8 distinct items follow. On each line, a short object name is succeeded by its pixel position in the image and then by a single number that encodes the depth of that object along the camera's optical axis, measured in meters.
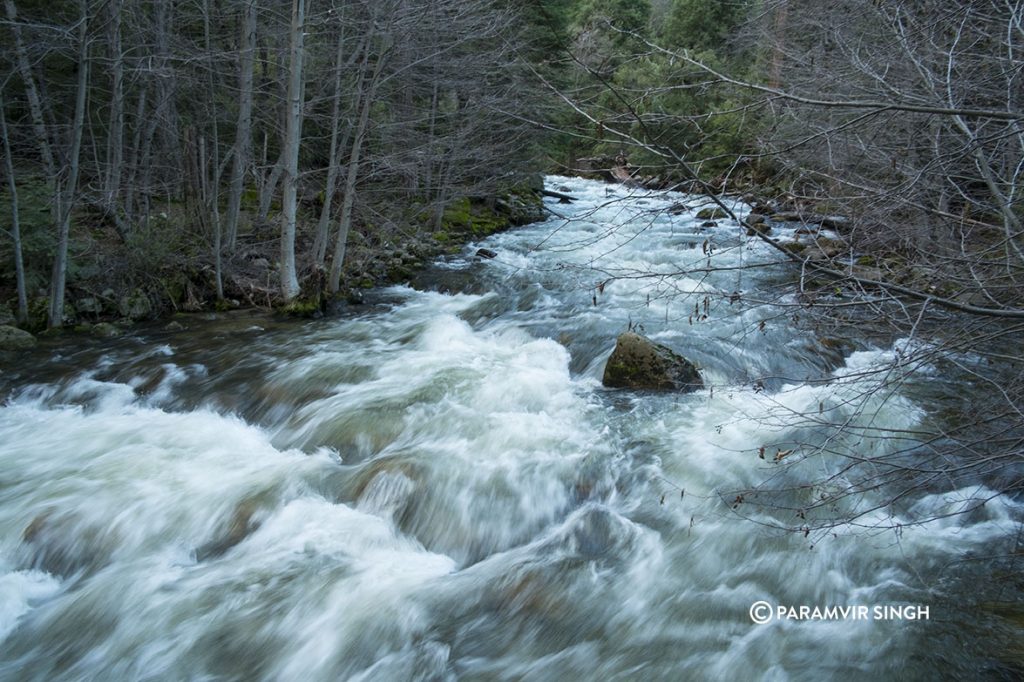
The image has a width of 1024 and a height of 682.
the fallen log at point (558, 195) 23.21
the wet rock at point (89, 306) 10.47
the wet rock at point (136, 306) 10.76
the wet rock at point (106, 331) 10.09
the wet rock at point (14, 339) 9.28
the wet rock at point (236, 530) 5.43
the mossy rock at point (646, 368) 8.07
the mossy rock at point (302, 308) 11.27
